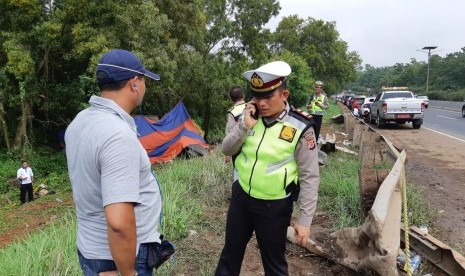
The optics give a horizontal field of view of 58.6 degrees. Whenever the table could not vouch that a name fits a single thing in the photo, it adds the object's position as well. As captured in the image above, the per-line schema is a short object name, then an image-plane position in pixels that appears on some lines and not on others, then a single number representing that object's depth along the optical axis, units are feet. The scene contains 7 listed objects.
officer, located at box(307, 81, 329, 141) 32.14
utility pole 174.29
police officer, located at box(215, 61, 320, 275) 8.61
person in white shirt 42.06
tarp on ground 46.85
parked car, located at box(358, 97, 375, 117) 76.65
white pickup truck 53.88
